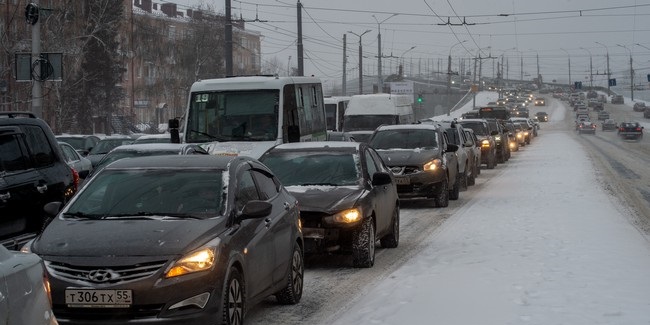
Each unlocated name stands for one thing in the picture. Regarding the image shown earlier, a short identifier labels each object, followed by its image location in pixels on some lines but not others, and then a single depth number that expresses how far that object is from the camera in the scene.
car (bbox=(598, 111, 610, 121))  128.50
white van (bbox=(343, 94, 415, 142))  38.31
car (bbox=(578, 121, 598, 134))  96.69
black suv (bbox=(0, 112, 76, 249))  10.33
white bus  21.14
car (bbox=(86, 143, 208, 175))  16.44
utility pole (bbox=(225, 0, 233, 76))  33.84
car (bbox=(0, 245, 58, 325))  4.84
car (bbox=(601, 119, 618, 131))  104.31
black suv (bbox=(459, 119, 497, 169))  37.09
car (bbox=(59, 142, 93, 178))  20.88
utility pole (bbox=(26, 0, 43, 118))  26.23
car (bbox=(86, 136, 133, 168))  30.52
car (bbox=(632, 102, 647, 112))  147.12
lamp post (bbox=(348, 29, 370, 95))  69.56
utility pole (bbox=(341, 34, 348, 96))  66.44
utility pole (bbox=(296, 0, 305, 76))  41.09
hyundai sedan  7.52
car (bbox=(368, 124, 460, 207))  21.02
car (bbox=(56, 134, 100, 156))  34.53
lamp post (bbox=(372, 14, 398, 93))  76.88
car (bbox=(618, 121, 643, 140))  81.94
